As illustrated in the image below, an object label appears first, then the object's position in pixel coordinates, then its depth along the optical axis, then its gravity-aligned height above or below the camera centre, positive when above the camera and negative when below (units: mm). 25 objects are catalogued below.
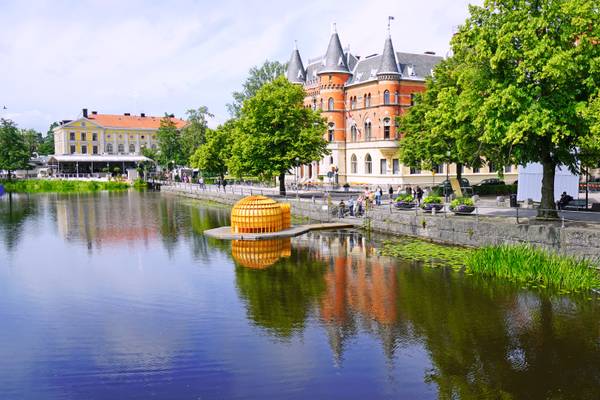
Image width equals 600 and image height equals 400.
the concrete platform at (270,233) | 27812 -3252
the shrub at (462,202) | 28056 -1829
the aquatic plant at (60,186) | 74894 -1226
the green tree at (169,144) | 88062 +5048
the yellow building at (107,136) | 111438 +8701
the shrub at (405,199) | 31669 -1795
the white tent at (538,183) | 32562 -1082
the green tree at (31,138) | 125606 +9565
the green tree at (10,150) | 83188 +4469
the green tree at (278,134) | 43469 +3108
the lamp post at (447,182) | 37750 -1118
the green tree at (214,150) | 65438 +2869
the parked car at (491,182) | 45300 -1373
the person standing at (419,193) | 37344 -1733
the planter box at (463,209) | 27156 -2133
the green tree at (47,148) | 142625 +7952
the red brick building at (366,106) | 59250 +7294
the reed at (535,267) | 17219 -3447
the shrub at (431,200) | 29453 -1750
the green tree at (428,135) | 37812 +2375
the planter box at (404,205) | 30892 -2094
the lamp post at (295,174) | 68688 -341
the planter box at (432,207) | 28909 -2112
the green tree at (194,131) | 83562 +6808
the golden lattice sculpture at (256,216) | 28453 -2292
